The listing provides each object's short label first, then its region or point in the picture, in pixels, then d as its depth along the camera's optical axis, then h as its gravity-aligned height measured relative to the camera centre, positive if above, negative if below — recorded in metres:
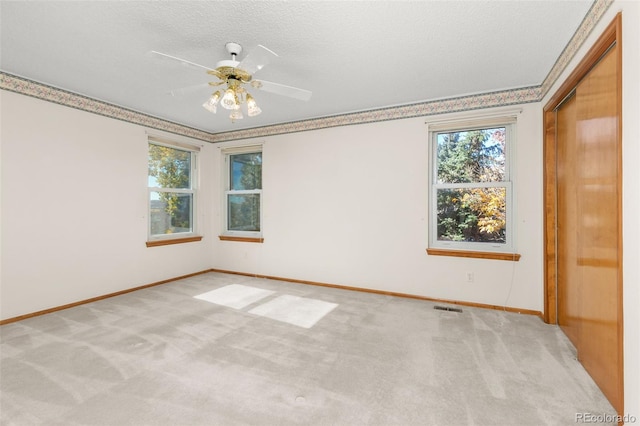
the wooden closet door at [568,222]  2.39 -0.10
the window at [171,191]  4.34 +0.34
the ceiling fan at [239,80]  1.88 +0.99
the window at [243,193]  4.89 +0.33
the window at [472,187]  3.34 +0.29
